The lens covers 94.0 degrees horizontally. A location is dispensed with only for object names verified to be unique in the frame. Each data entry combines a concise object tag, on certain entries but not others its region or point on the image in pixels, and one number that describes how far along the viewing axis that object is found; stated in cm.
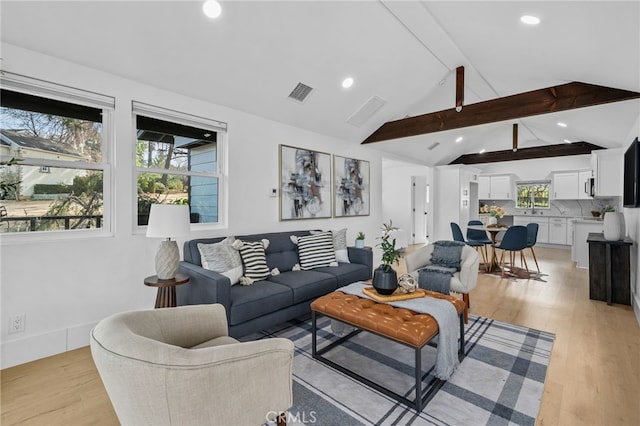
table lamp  238
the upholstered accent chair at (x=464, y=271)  310
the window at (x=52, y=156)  232
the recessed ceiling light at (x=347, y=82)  374
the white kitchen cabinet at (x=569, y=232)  774
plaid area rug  176
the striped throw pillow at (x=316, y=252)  367
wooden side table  242
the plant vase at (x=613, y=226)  379
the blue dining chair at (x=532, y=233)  542
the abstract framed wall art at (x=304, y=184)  418
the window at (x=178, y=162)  300
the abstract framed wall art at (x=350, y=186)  499
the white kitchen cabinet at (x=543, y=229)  809
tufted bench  183
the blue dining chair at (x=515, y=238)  498
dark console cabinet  368
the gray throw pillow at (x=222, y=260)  280
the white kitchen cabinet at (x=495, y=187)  872
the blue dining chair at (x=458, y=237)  577
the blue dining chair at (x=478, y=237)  600
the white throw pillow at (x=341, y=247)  396
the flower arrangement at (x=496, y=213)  602
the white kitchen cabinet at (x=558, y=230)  785
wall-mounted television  326
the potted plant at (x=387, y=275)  238
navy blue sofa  246
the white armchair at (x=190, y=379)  105
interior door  852
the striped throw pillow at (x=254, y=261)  304
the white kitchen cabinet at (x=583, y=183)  748
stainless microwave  566
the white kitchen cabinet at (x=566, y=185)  771
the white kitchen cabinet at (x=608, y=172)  513
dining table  545
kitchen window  840
